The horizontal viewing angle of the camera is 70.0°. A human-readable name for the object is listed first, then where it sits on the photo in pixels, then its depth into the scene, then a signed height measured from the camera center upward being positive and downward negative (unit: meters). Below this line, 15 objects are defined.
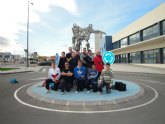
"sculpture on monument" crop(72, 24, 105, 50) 13.48 +3.44
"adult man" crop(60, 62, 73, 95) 5.53 -0.70
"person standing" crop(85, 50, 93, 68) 6.06 +0.13
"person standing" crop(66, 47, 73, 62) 6.09 +0.44
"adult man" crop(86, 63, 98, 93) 5.66 -0.73
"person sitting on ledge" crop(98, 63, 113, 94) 5.52 -0.76
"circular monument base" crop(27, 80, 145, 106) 4.52 -1.44
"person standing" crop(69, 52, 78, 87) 5.96 +0.05
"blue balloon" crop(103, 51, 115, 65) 6.35 +0.32
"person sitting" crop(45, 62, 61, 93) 5.68 -0.63
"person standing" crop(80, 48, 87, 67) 6.05 +0.36
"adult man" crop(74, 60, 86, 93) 5.66 -0.53
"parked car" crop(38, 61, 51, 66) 32.30 -0.02
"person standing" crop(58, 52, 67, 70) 5.95 +0.10
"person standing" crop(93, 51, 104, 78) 6.22 +0.05
